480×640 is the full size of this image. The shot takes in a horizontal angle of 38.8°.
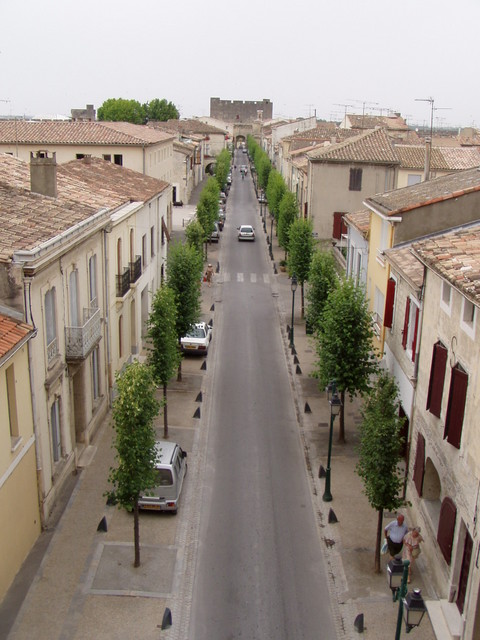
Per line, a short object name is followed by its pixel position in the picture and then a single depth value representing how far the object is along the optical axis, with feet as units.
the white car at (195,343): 102.73
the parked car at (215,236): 193.26
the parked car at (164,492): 59.36
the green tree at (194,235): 145.54
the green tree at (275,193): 209.97
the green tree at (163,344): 75.51
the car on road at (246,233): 202.39
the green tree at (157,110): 426.10
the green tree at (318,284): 98.02
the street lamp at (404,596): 33.50
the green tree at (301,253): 127.85
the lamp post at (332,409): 58.15
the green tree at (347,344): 71.61
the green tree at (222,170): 282.36
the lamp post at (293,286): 108.21
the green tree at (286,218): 170.09
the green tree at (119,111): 384.27
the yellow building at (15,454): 47.26
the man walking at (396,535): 51.96
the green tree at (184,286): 91.50
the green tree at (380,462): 51.72
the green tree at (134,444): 50.44
